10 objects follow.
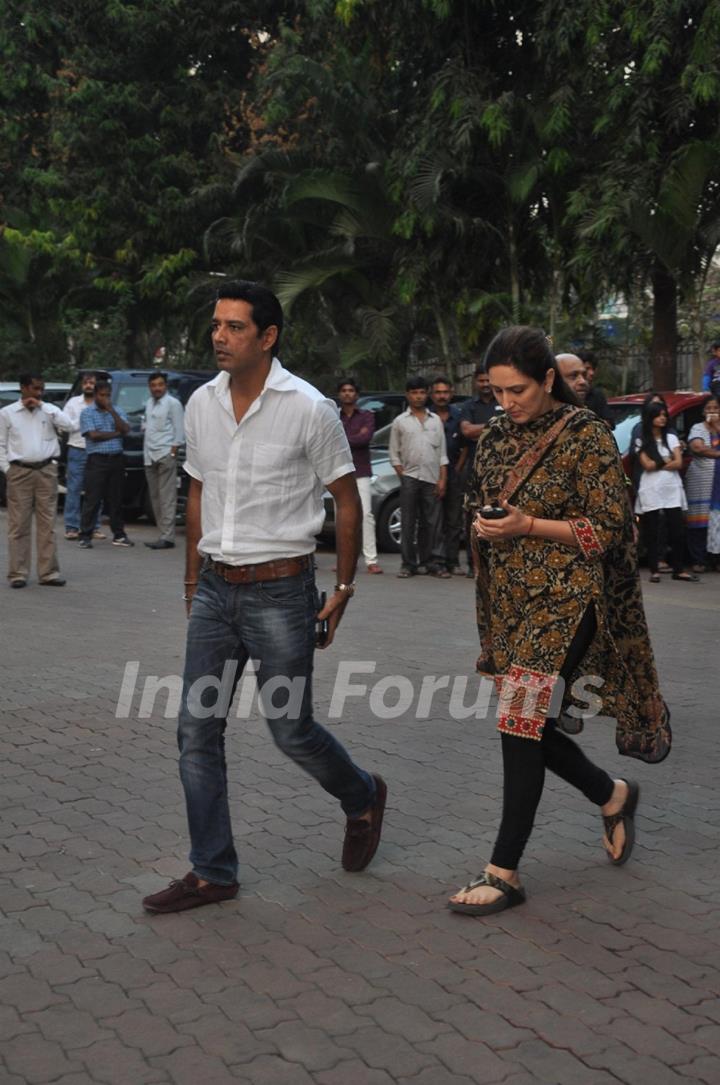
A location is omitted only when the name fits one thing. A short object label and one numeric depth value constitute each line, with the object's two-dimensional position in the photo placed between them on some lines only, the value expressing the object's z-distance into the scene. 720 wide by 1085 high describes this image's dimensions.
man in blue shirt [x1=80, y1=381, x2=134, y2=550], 15.76
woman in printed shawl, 4.36
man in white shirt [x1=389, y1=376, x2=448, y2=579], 13.49
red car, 14.41
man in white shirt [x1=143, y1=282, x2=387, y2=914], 4.51
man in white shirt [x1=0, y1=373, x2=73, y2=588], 12.61
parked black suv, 18.03
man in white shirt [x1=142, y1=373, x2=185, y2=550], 15.84
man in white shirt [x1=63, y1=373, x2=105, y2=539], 16.44
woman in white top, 13.18
